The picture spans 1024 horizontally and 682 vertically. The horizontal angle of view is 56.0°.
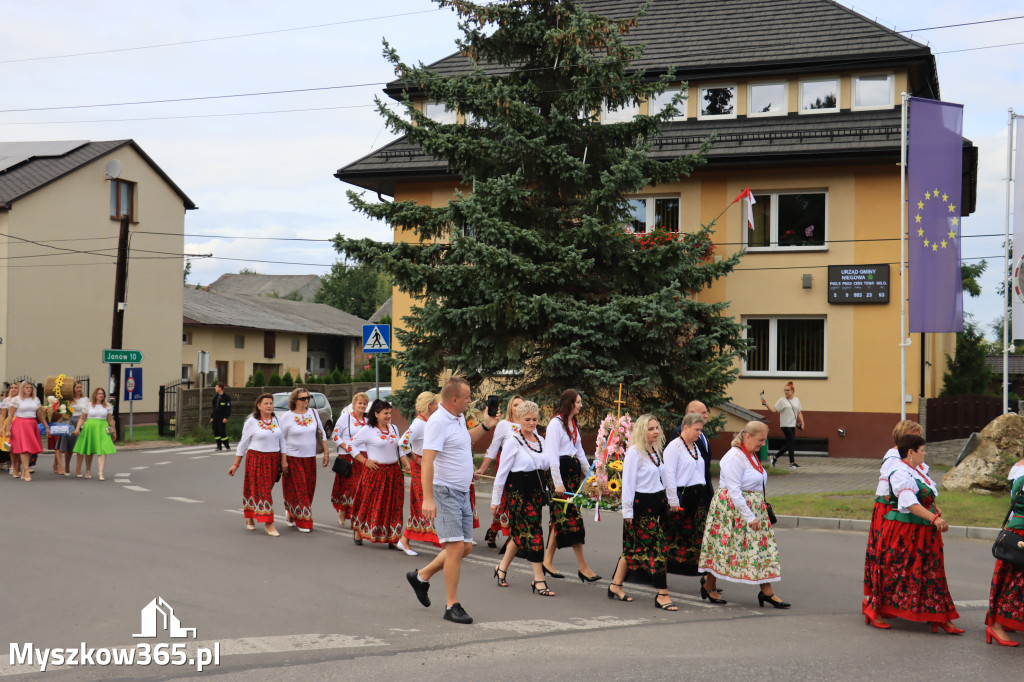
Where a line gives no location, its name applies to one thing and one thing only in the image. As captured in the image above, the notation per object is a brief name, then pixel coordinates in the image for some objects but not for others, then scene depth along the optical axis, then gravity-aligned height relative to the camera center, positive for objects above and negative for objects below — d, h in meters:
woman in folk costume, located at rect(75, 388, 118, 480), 17.83 -1.28
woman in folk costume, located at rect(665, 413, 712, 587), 8.36 -1.09
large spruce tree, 17.48 +2.34
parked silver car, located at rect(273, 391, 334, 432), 31.05 -1.45
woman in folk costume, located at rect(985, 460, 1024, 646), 6.89 -1.58
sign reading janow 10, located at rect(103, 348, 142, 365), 26.36 +0.14
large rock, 14.75 -1.28
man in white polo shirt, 7.34 -0.90
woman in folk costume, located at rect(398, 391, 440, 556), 10.57 -1.20
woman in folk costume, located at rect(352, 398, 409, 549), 10.91 -1.33
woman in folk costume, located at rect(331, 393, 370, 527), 11.79 -1.05
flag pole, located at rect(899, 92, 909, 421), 17.22 +2.19
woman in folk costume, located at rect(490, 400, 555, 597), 8.73 -1.06
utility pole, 27.59 +1.52
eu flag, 17.75 +3.03
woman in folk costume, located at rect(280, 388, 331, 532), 11.77 -1.13
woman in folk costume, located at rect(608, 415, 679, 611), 8.10 -1.11
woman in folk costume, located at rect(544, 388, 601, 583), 9.10 -0.97
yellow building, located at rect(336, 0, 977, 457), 22.38 +4.45
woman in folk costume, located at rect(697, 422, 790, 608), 7.96 -1.27
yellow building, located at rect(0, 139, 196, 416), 33.12 +3.88
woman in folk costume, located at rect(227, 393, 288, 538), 11.67 -1.17
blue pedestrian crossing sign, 20.56 +0.55
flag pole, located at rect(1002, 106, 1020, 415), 17.95 +2.54
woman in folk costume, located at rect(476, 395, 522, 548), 9.08 -0.66
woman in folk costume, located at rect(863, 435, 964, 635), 7.22 -1.38
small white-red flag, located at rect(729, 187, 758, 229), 22.47 +4.02
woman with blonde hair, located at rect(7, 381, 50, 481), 17.89 -1.25
